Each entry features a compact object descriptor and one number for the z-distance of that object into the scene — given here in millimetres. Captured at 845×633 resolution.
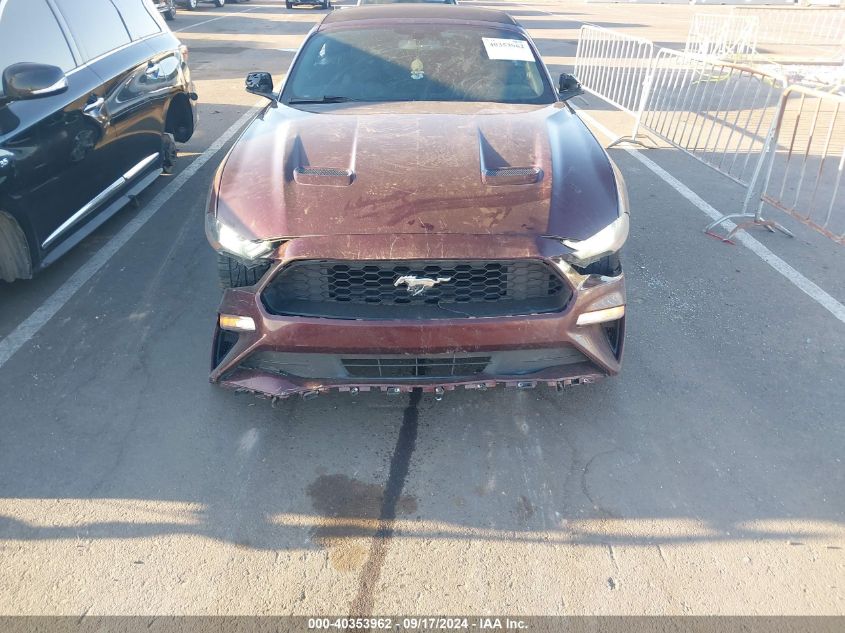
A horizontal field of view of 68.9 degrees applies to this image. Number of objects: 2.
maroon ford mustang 2566
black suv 3449
